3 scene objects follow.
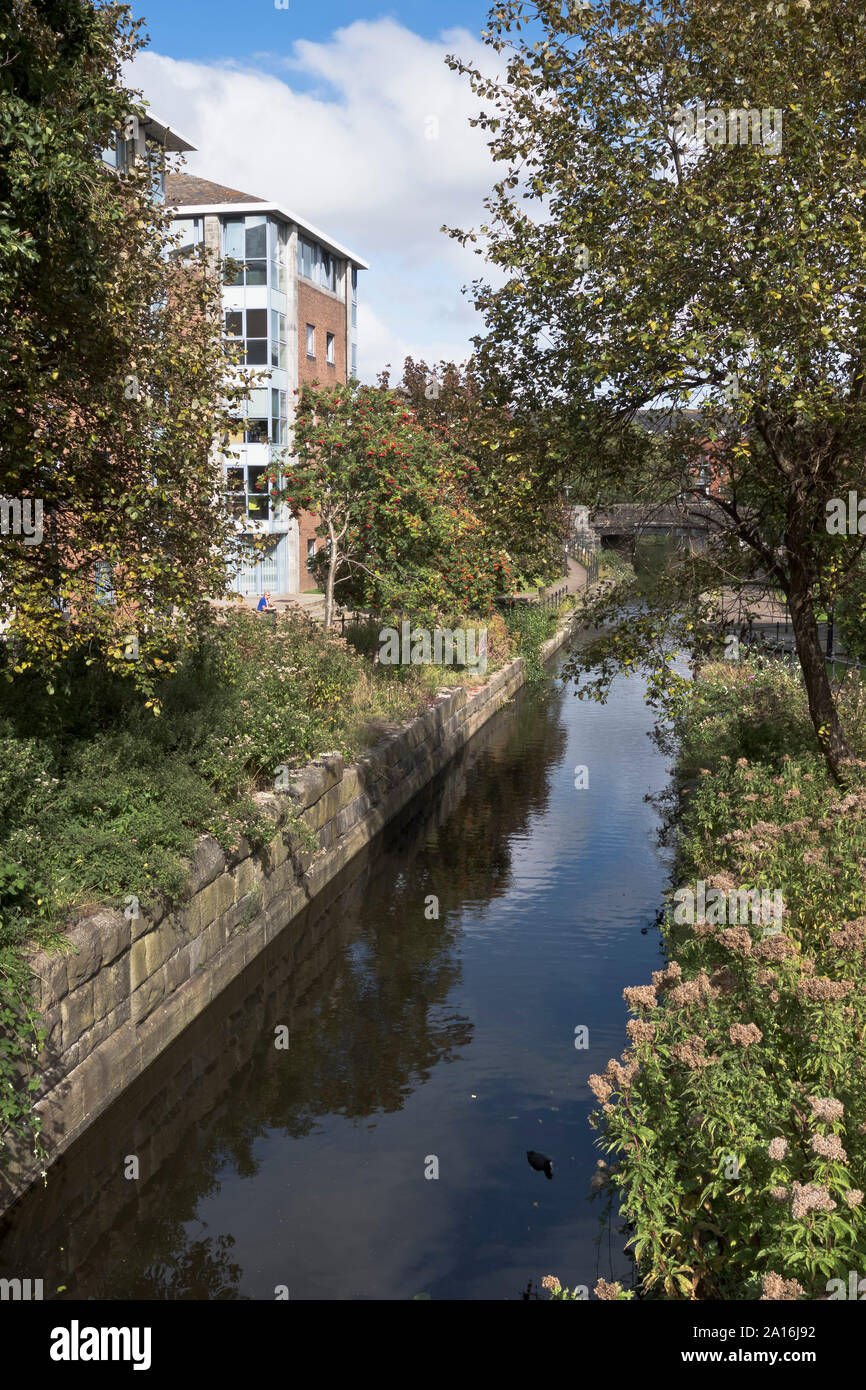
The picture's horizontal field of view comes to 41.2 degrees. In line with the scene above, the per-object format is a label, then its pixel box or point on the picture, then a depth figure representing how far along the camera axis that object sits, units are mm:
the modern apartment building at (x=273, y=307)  39188
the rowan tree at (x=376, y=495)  19016
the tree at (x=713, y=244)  8797
